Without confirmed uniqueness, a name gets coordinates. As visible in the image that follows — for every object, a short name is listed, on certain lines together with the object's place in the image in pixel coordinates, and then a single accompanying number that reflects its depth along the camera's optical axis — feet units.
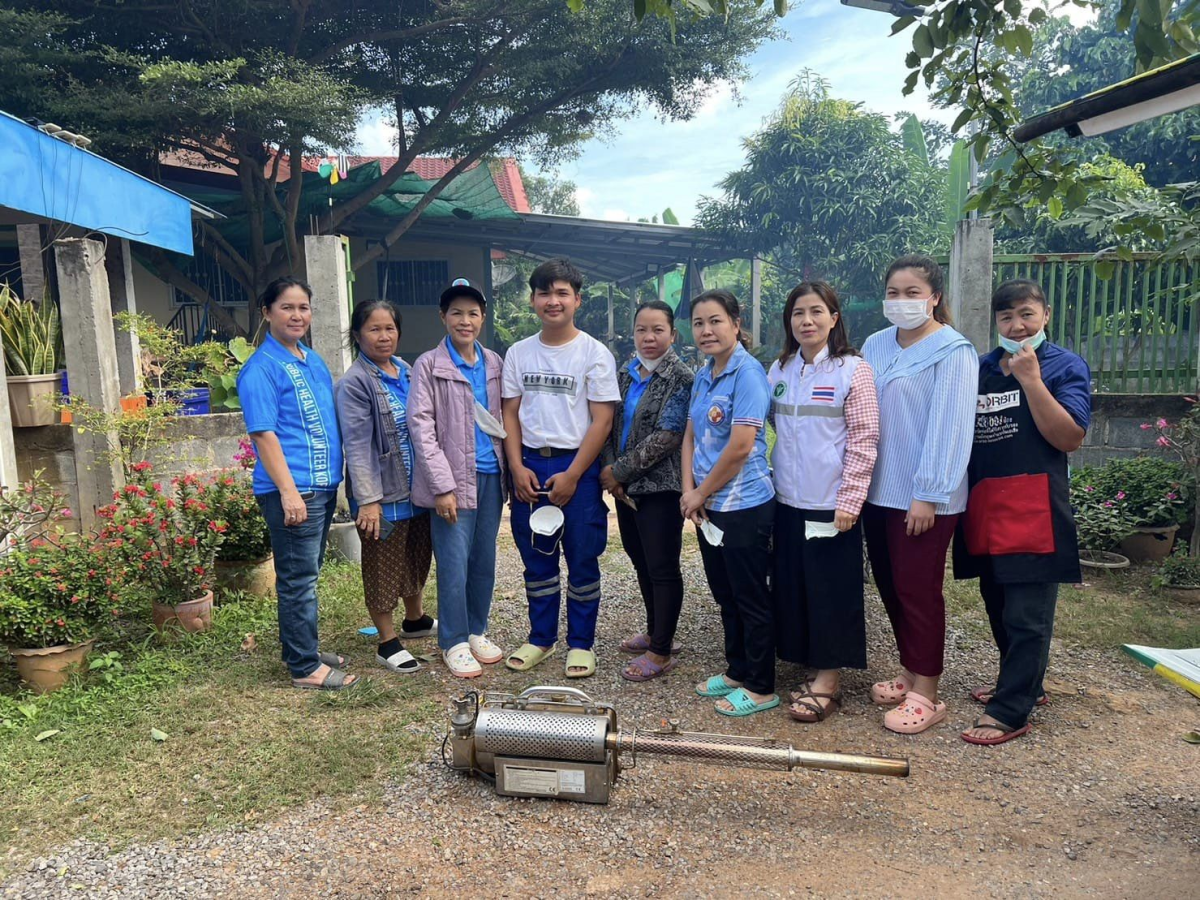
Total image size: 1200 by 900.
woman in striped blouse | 10.01
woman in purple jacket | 11.98
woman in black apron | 9.93
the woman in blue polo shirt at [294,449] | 11.32
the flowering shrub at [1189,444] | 18.06
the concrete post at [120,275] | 25.58
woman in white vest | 10.41
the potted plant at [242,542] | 15.74
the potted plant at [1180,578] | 16.37
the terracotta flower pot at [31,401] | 17.06
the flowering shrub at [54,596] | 11.93
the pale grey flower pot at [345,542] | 18.61
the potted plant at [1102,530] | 18.17
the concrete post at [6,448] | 15.02
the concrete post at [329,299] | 19.24
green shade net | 39.47
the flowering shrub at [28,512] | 13.43
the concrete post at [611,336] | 61.69
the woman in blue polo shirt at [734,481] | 10.93
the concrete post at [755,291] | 49.96
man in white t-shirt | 12.01
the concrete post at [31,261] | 21.54
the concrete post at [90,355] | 17.02
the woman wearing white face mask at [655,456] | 11.80
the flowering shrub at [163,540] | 13.71
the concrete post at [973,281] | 20.44
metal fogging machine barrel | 8.73
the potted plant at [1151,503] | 18.31
